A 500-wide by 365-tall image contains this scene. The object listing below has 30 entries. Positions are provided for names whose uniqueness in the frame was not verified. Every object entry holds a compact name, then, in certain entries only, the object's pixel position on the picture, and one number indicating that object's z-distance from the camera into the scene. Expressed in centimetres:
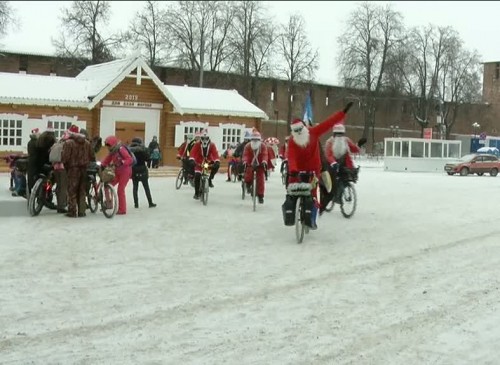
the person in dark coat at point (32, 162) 1329
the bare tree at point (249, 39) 5784
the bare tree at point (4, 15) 4156
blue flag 1368
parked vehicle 3909
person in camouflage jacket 1267
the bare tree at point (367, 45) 6353
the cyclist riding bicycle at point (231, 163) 2356
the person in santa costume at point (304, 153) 1043
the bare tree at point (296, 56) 6506
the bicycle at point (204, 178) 1569
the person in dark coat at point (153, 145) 2783
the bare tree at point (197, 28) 5716
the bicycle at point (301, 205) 1020
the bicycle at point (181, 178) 1996
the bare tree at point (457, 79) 7069
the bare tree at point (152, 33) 5666
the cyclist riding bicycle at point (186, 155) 1849
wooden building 2620
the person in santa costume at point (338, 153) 1325
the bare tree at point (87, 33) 4888
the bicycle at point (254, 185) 1471
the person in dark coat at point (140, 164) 1437
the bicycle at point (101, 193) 1296
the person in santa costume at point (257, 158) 1495
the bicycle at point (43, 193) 1270
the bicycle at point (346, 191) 1351
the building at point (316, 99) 6072
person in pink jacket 1336
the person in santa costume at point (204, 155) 1578
